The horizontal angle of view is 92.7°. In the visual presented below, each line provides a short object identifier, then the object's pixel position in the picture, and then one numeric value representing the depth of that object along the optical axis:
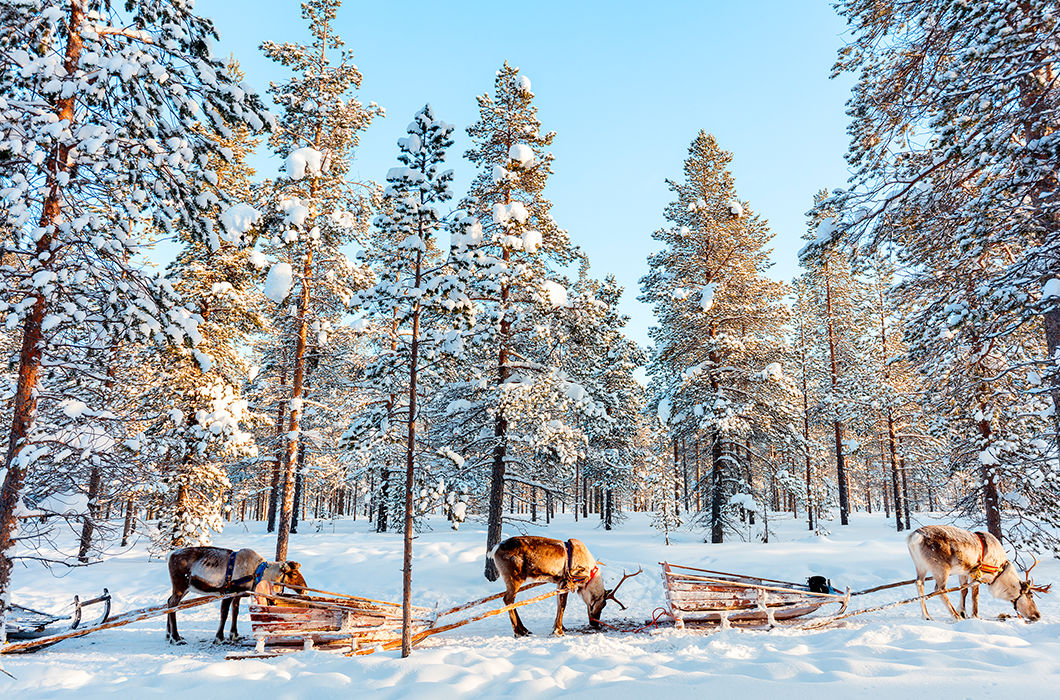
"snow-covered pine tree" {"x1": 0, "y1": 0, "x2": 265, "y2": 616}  6.45
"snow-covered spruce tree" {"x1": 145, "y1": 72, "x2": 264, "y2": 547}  15.11
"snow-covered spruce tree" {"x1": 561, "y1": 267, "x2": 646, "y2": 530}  16.05
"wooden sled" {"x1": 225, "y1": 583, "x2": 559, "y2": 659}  8.23
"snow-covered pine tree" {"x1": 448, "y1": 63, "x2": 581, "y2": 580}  14.93
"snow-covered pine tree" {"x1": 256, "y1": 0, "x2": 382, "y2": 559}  14.80
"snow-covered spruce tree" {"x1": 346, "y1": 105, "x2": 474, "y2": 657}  8.96
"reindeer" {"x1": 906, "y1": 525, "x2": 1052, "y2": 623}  8.68
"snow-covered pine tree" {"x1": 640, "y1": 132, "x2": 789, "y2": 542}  19.86
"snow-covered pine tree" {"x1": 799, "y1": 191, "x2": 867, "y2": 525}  28.27
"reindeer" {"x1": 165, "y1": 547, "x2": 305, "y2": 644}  10.00
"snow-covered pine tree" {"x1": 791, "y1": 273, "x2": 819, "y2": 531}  31.77
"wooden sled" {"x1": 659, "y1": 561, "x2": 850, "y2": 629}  9.12
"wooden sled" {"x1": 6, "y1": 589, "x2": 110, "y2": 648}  8.80
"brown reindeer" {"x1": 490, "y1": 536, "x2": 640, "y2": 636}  9.59
